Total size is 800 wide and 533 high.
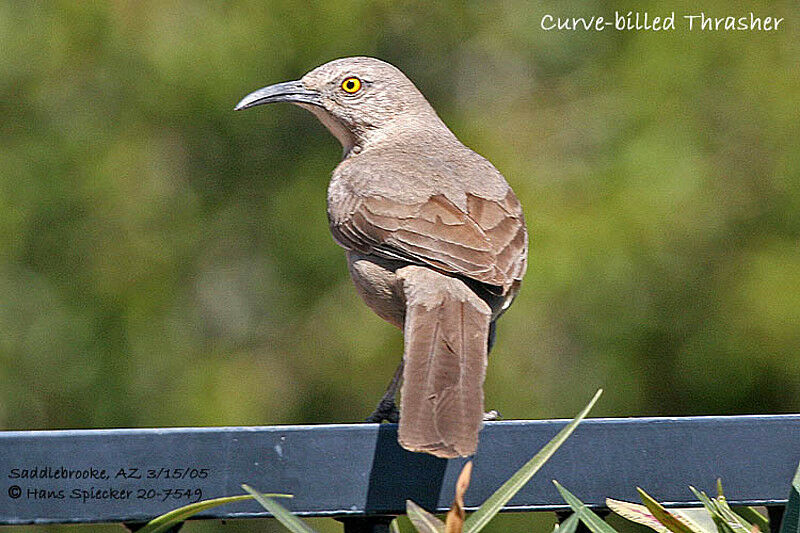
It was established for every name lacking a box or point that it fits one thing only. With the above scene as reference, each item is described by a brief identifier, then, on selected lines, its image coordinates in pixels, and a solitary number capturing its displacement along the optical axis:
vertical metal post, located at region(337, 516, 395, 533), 5.18
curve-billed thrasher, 5.89
